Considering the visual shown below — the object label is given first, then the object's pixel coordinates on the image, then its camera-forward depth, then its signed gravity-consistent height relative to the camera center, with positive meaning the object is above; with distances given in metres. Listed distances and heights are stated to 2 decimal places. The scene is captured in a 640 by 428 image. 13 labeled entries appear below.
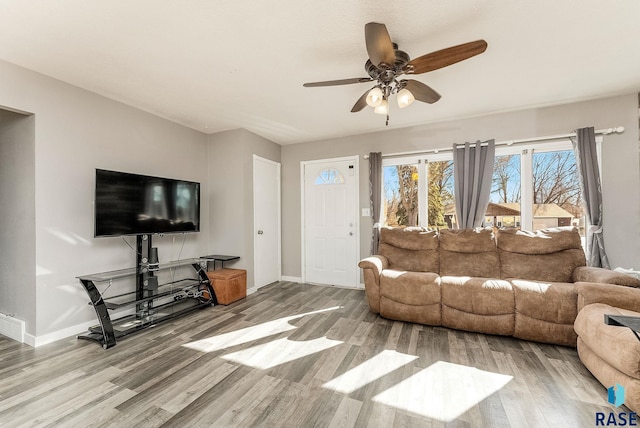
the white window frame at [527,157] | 3.35 +0.83
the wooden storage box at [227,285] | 3.52 -0.91
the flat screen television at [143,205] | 2.63 +0.19
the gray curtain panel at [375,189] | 4.19 +0.47
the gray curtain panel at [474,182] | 3.55 +0.48
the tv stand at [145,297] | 2.48 -0.92
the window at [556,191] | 3.33 +0.32
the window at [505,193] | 3.59 +0.32
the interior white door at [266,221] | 4.29 -0.03
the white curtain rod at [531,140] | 3.08 +1.02
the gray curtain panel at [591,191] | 3.09 +0.29
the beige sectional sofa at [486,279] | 2.39 -0.70
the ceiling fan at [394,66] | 1.64 +1.13
